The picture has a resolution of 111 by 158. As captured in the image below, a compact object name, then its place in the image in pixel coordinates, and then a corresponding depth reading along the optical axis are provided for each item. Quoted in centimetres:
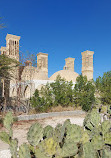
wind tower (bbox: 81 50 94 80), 3038
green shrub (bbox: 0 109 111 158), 141
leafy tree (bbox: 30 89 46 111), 964
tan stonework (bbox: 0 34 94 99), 2234
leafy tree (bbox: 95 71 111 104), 1091
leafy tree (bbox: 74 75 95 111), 1038
